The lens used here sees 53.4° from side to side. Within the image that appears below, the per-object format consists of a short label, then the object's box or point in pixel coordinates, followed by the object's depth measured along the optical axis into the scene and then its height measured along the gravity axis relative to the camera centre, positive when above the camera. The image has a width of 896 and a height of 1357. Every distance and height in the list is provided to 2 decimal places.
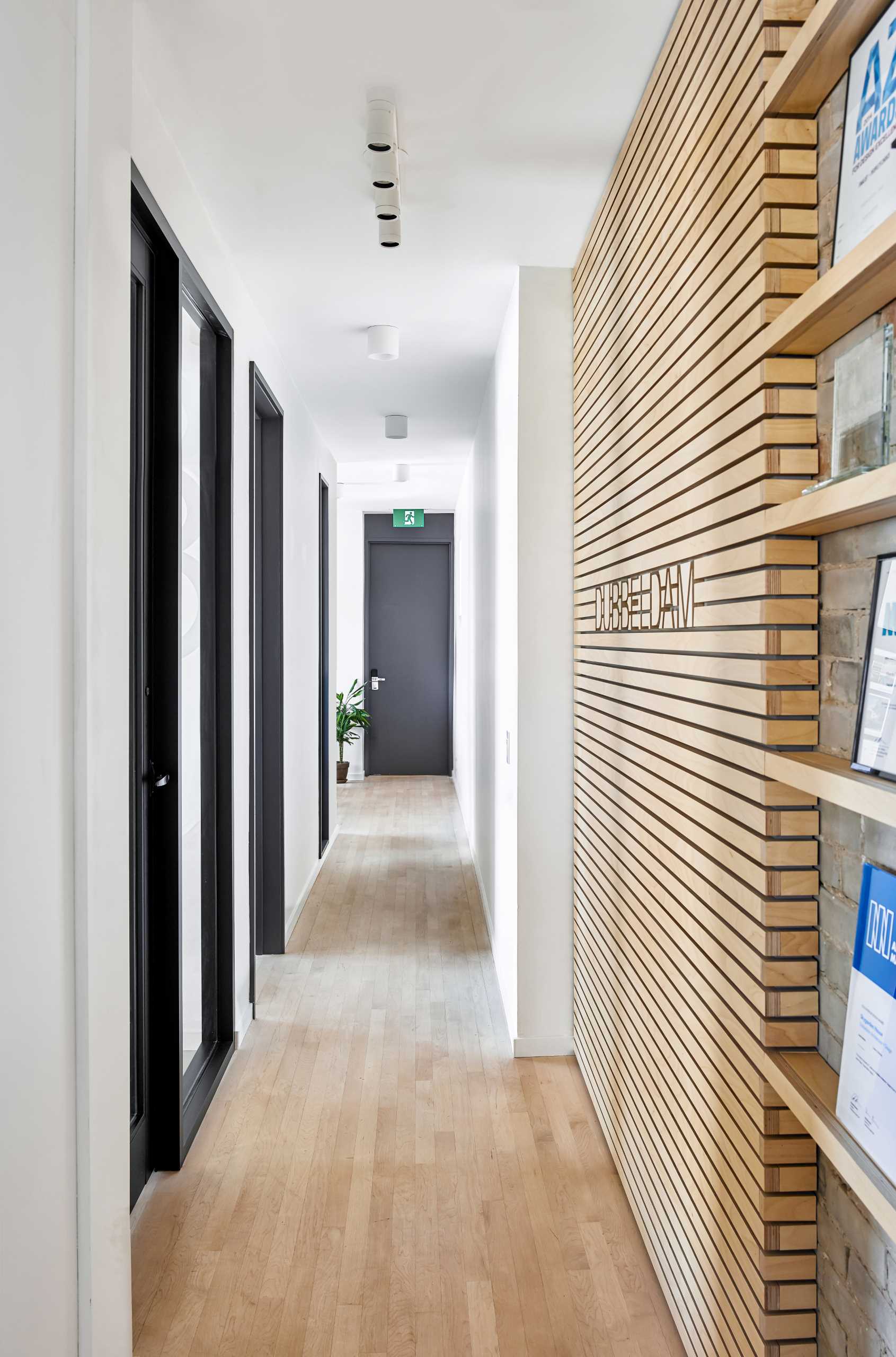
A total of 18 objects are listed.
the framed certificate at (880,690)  1.04 -0.06
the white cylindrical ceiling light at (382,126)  1.97 +1.15
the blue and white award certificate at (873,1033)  1.01 -0.47
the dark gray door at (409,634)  8.94 +0.05
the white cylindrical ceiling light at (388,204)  2.17 +1.07
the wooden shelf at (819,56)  1.07 +0.76
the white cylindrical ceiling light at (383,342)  3.48 +1.17
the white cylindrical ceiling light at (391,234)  2.30 +1.06
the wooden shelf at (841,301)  0.95 +0.41
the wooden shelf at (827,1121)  0.96 -0.60
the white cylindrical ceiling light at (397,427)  4.95 +1.20
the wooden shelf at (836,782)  0.96 -0.17
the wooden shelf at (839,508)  0.96 +0.16
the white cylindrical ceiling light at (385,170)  2.04 +1.09
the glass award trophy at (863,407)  1.06 +0.29
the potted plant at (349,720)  8.27 -0.76
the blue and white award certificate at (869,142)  1.05 +0.62
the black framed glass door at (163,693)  2.17 -0.14
